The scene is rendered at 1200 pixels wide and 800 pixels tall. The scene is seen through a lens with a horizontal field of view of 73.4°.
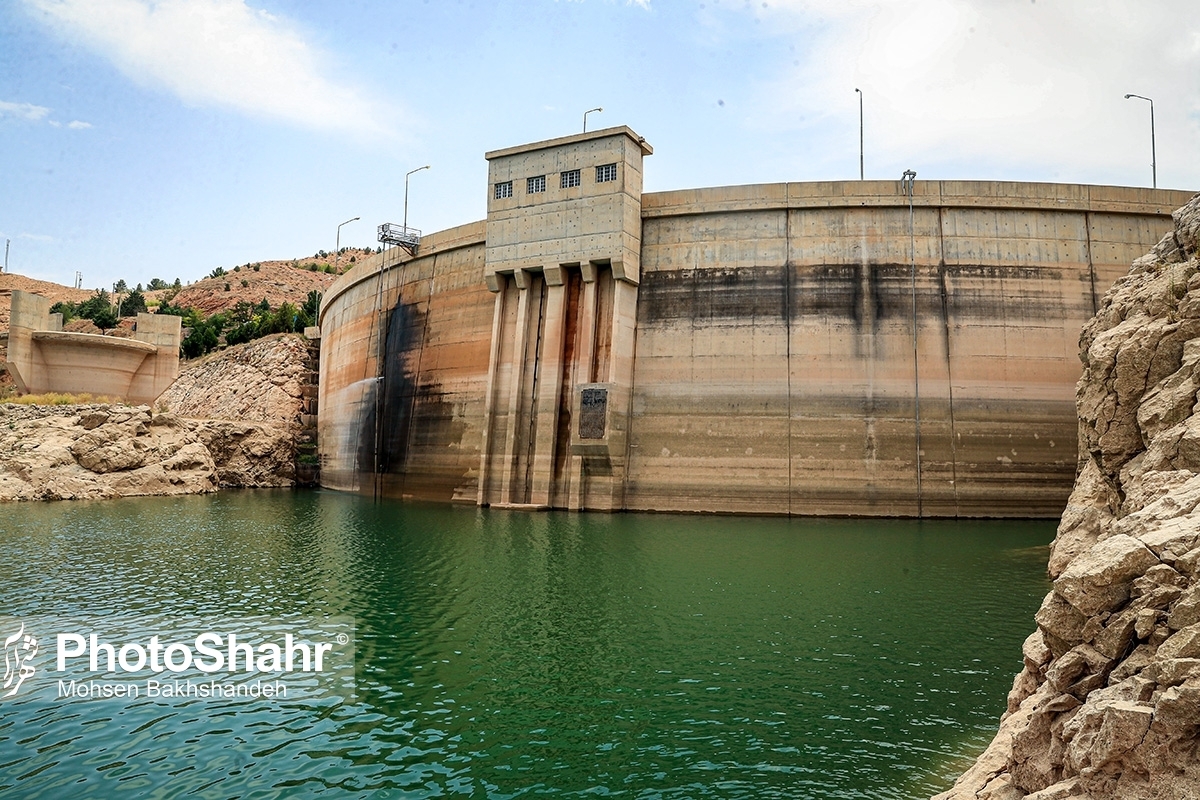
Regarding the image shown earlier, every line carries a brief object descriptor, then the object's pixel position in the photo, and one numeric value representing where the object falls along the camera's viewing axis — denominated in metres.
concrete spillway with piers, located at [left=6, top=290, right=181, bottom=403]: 43.22
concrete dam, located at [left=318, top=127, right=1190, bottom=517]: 30.19
